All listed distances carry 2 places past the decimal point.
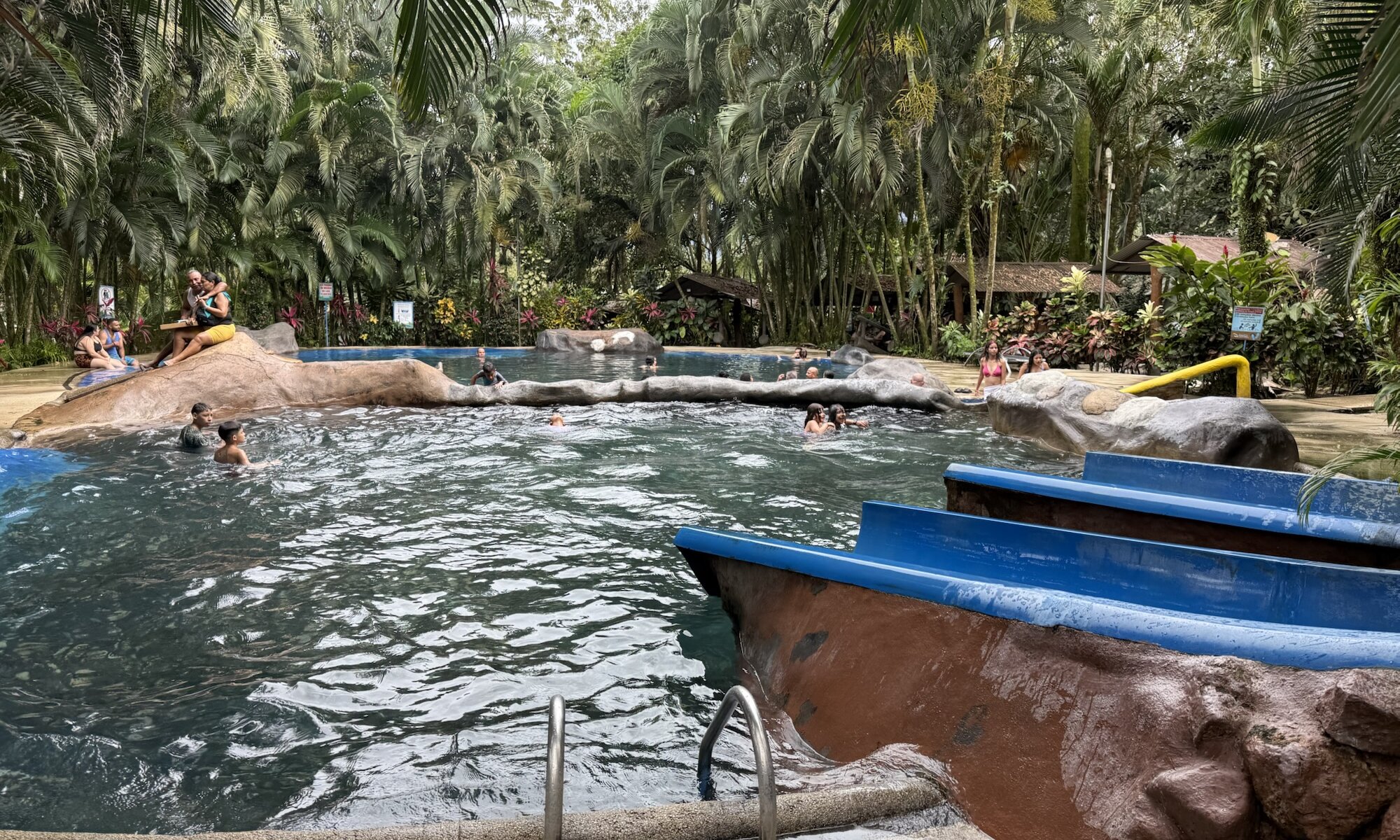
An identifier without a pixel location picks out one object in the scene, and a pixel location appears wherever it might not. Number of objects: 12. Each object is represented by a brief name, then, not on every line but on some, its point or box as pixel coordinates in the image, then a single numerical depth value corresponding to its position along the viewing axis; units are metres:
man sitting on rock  13.85
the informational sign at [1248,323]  10.18
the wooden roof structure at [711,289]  29.78
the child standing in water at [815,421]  12.69
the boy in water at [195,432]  10.44
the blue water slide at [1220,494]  4.65
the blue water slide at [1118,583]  2.83
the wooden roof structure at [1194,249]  19.00
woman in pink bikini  16.53
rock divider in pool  13.08
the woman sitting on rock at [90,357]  17.11
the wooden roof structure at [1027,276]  23.55
